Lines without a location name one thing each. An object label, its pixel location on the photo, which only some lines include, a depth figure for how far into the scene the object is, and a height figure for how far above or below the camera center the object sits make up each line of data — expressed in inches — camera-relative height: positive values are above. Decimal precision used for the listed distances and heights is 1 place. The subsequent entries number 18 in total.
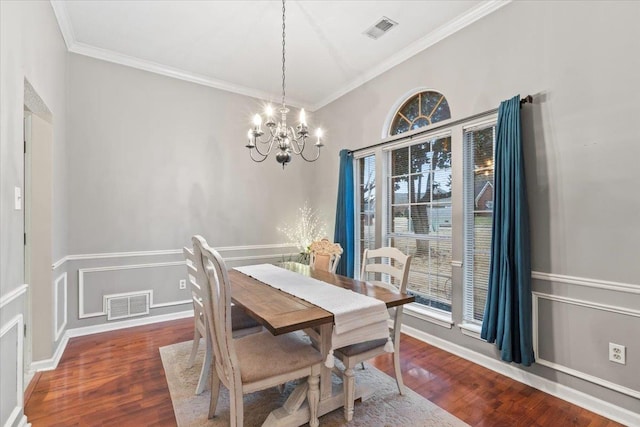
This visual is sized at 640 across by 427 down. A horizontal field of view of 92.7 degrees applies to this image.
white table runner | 65.8 -21.5
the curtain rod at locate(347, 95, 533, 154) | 91.2 +33.9
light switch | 69.4 +4.5
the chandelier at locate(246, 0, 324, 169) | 89.5 +25.6
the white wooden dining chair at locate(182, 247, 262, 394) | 82.3 -32.5
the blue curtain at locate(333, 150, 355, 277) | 158.2 -1.5
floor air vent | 133.1 -39.2
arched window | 121.8 +43.7
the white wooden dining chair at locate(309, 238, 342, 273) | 112.1 -14.7
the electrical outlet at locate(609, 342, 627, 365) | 74.8 -34.7
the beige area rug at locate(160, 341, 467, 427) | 73.6 -49.7
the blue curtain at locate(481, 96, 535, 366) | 88.2 -11.7
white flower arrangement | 181.8 -8.1
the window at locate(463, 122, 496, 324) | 106.0 +0.1
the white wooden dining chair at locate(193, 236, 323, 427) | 59.9 -31.2
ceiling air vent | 110.5 +70.2
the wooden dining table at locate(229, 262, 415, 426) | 62.0 -20.9
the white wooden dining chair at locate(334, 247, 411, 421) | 73.9 -33.0
